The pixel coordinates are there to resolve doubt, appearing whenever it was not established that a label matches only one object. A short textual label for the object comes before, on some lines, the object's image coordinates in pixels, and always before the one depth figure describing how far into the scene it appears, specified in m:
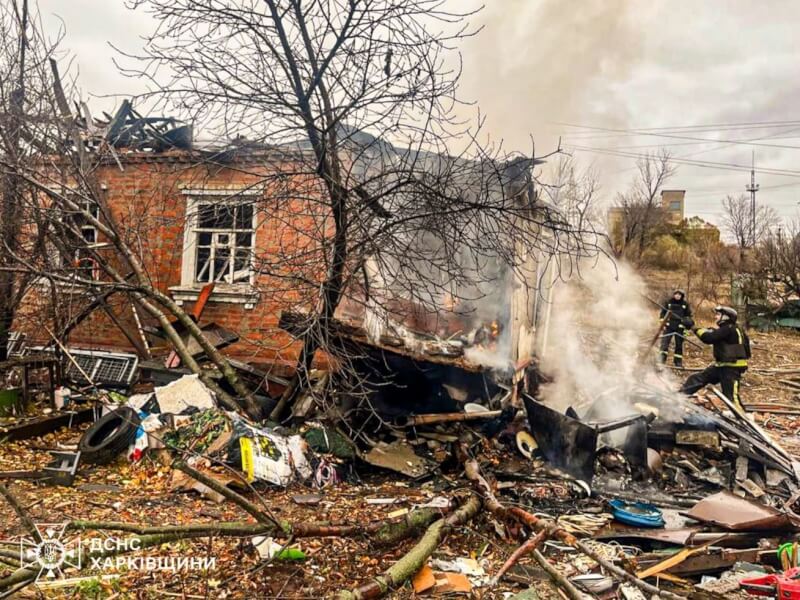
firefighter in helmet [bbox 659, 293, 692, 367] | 12.78
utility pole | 31.22
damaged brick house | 8.59
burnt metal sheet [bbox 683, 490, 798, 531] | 4.58
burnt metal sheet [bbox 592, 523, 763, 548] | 4.51
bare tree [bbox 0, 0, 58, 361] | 7.27
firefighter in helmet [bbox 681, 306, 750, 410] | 8.93
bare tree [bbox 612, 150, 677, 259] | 28.39
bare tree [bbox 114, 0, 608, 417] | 5.09
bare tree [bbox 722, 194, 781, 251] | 28.97
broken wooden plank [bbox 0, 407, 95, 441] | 6.38
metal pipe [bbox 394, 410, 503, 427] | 6.81
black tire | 5.75
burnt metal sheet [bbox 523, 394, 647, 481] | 6.05
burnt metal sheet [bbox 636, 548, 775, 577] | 4.15
